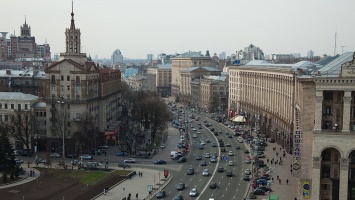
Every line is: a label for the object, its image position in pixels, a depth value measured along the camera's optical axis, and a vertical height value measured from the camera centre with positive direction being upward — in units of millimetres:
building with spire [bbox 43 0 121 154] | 100938 -9778
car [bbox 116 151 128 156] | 101000 -20091
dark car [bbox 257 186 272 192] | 73144 -20000
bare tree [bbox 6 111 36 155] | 99062 -14053
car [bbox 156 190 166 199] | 69875 -19997
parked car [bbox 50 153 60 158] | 98188 -19867
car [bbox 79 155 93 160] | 96938 -19923
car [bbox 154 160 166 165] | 94000 -20311
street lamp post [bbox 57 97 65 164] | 92675 -9876
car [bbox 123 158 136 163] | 94100 -20127
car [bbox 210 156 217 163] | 95938 -20335
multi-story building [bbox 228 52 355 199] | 56219 -8707
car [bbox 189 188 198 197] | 71000 -20033
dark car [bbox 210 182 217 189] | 75812 -20135
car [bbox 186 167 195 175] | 85306 -20146
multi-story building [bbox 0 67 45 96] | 138125 -6246
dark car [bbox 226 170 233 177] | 84000 -20229
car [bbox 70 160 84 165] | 90688 -19955
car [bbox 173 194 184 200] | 67812 -19784
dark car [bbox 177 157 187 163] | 95688 -20270
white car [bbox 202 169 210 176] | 84319 -20178
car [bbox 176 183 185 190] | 74825 -20031
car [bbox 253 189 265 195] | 71562 -19994
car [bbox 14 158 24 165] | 88556 -19594
